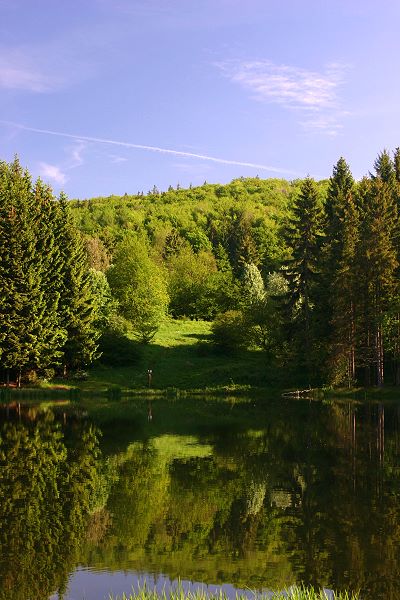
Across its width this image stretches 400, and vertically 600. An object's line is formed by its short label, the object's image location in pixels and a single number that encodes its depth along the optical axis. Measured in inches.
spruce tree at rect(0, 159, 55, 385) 2262.6
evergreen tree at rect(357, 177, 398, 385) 2153.1
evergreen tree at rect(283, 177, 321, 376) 2349.9
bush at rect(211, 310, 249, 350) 2738.7
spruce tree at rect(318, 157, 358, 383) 2149.4
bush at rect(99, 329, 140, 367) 2623.0
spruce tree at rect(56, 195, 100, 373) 2461.9
